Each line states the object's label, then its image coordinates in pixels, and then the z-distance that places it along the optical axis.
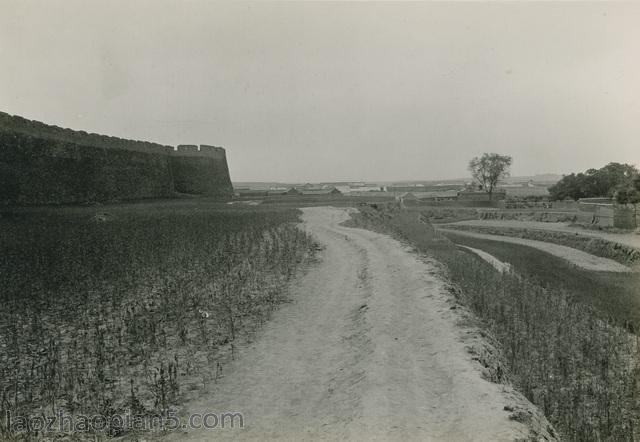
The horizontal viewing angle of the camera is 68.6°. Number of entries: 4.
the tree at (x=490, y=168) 88.50
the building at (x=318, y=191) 90.51
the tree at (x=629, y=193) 40.00
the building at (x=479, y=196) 77.62
